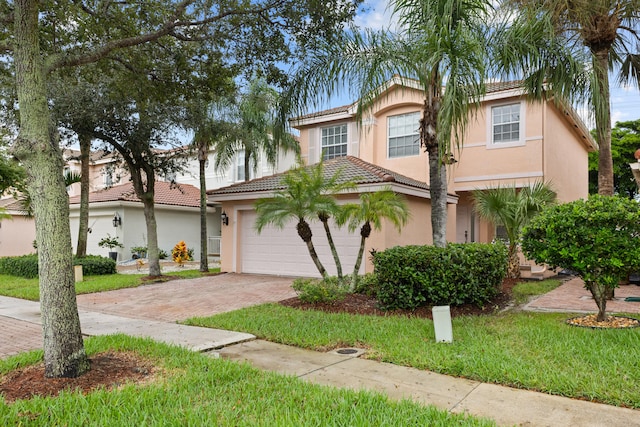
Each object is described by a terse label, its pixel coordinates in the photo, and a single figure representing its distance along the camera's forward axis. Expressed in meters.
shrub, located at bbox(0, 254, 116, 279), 15.39
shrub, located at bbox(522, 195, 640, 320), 6.52
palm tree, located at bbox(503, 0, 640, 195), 8.71
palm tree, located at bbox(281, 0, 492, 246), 7.79
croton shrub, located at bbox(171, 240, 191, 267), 19.52
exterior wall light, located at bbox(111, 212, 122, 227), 21.45
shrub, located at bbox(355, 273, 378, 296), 10.17
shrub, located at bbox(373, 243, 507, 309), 8.27
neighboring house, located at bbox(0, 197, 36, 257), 26.77
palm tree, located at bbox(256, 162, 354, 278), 9.48
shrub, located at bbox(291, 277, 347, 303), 9.41
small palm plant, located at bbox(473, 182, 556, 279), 12.47
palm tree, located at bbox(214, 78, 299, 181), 17.09
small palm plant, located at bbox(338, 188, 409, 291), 9.54
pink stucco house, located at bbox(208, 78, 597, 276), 14.64
